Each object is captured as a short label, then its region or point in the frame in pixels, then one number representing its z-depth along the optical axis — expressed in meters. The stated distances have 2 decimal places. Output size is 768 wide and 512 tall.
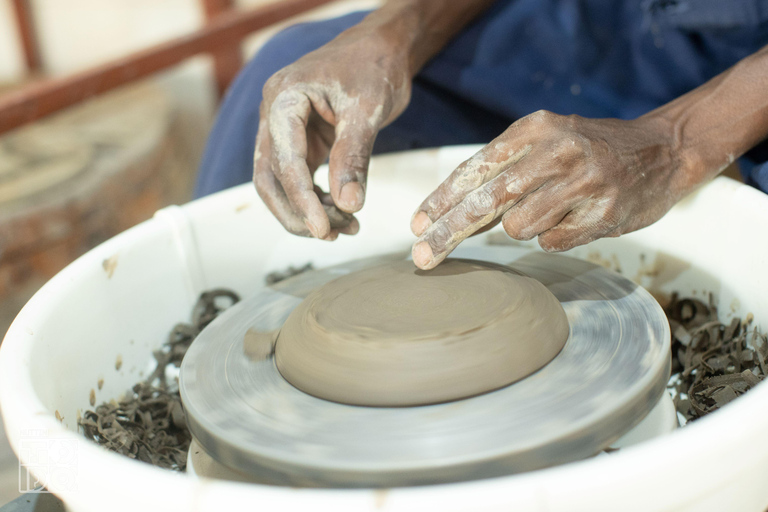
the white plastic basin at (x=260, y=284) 0.47
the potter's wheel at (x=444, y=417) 0.58
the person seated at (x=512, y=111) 0.75
